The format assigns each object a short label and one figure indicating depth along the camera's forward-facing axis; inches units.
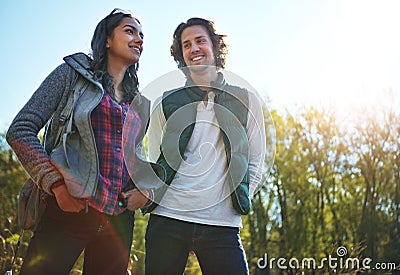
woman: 77.3
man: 91.6
